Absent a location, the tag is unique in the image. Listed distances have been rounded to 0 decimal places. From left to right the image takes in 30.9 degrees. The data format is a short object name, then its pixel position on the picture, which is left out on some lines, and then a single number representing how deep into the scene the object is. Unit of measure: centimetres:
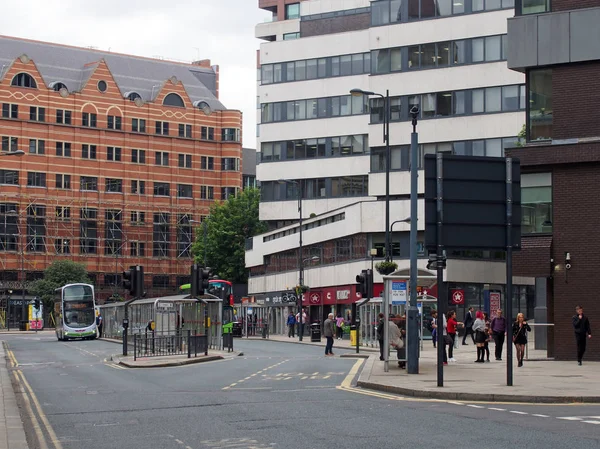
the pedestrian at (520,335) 2962
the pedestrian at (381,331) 3369
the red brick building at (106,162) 11519
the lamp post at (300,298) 6450
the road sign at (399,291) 2948
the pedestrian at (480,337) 3266
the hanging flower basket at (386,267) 4503
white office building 6775
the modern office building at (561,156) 3188
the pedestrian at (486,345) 3294
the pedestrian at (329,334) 4158
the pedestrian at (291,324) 7062
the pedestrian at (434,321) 3629
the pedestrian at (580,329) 2933
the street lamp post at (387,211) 4298
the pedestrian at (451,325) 3528
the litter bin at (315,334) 5947
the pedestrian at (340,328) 6531
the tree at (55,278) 10881
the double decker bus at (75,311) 6931
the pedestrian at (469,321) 4652
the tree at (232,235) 10456
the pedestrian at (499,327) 3234
